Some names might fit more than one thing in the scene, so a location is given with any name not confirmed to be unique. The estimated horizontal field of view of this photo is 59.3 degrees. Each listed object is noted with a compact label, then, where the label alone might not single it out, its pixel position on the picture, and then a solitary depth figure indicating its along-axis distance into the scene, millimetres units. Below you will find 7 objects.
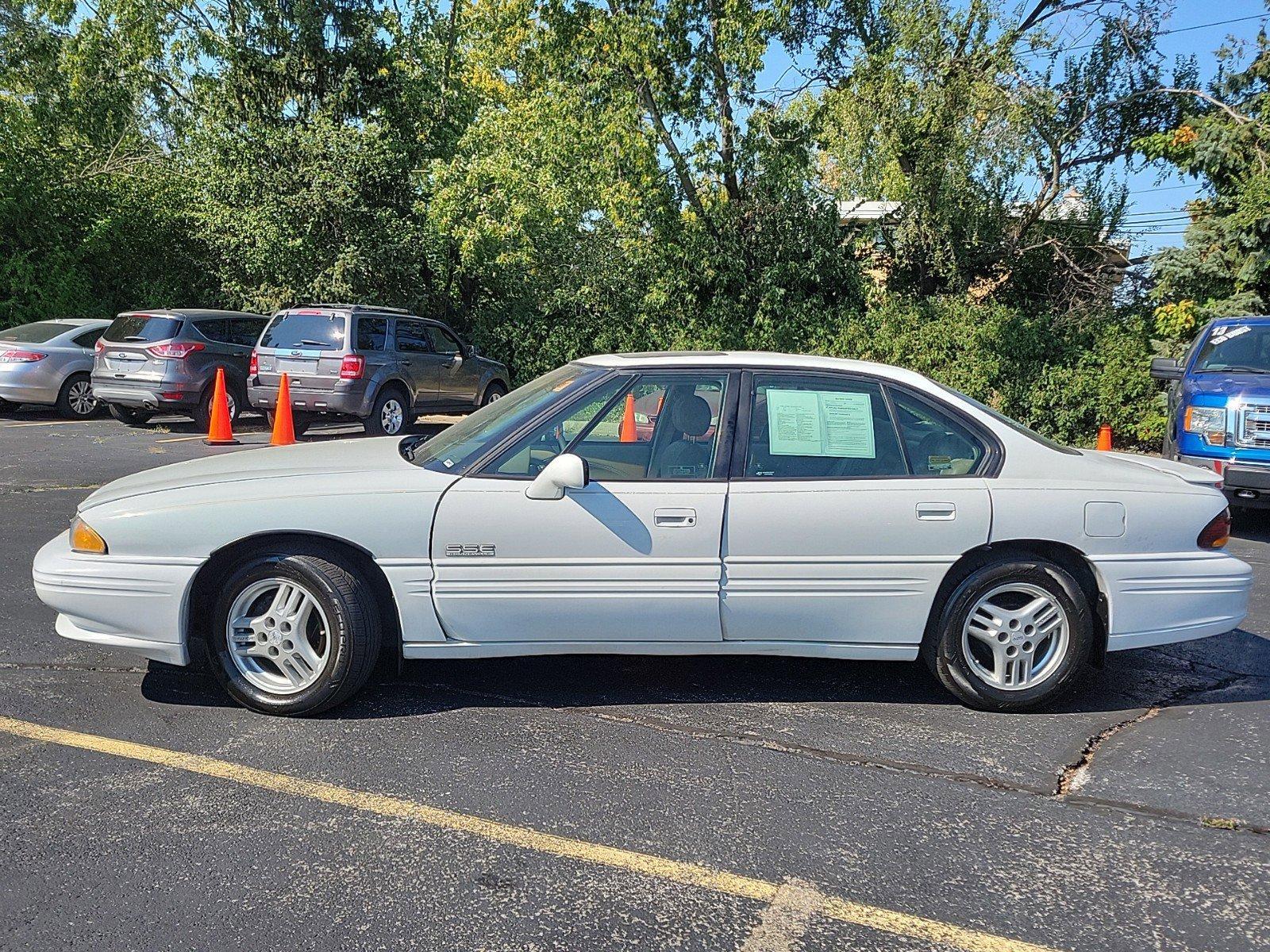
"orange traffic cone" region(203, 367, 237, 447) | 13641
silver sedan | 15656
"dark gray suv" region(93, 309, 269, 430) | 14742
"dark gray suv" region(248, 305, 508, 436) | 14203
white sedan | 4379
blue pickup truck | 8641
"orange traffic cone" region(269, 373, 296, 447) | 13320
